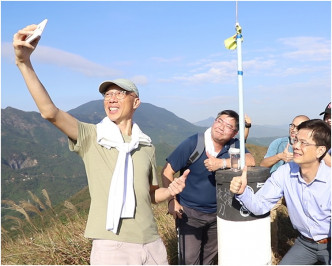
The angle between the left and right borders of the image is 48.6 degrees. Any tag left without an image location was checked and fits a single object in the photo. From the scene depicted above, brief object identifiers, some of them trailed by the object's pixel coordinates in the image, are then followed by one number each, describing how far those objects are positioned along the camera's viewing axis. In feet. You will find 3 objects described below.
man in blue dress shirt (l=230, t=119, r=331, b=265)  9.96
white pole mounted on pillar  10.83
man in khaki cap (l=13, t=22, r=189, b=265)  8.73
